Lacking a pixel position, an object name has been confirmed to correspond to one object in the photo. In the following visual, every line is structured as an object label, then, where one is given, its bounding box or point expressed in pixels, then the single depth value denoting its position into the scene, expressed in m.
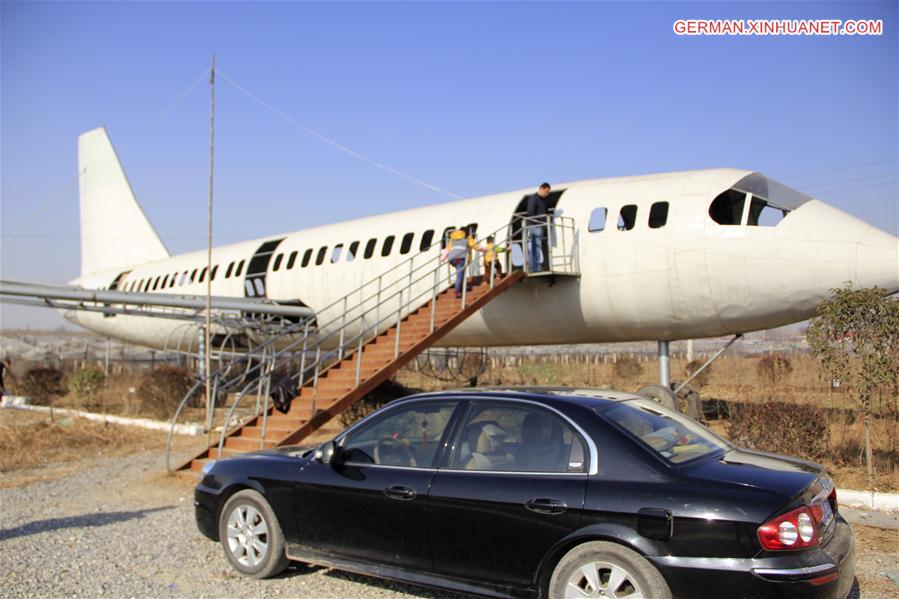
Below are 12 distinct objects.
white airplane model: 11.38
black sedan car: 4.54
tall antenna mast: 12.81
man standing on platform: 13.84
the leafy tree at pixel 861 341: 9.65
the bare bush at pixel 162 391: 20.34
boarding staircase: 11.20
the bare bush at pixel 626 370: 32.22
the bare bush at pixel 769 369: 25.05
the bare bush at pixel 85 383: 23.86
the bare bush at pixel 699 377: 26.07
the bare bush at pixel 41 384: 25.91
